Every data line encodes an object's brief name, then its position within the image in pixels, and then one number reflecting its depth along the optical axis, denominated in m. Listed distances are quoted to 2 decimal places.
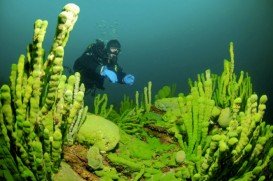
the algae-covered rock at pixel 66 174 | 2.33
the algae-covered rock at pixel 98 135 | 2.83
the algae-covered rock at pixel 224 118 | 3.12
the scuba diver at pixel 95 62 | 8.09
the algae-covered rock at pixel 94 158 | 2.61
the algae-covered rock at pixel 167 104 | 4.12
